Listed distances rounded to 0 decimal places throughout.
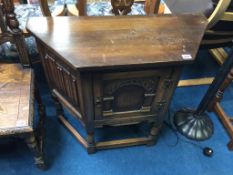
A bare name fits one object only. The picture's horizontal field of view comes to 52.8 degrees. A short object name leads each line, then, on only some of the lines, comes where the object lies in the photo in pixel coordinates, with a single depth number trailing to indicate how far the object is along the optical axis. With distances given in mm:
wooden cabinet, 855
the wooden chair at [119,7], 1123
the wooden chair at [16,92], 984
